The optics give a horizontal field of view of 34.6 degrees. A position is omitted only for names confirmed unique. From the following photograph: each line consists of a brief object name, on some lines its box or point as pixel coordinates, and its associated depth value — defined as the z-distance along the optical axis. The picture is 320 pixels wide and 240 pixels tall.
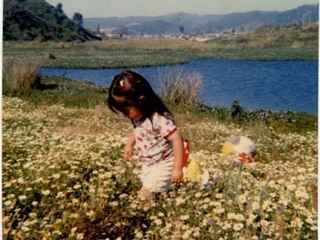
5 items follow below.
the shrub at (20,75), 11.64
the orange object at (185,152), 3.92
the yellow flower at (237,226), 3.01
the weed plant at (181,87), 10.49
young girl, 3.65
